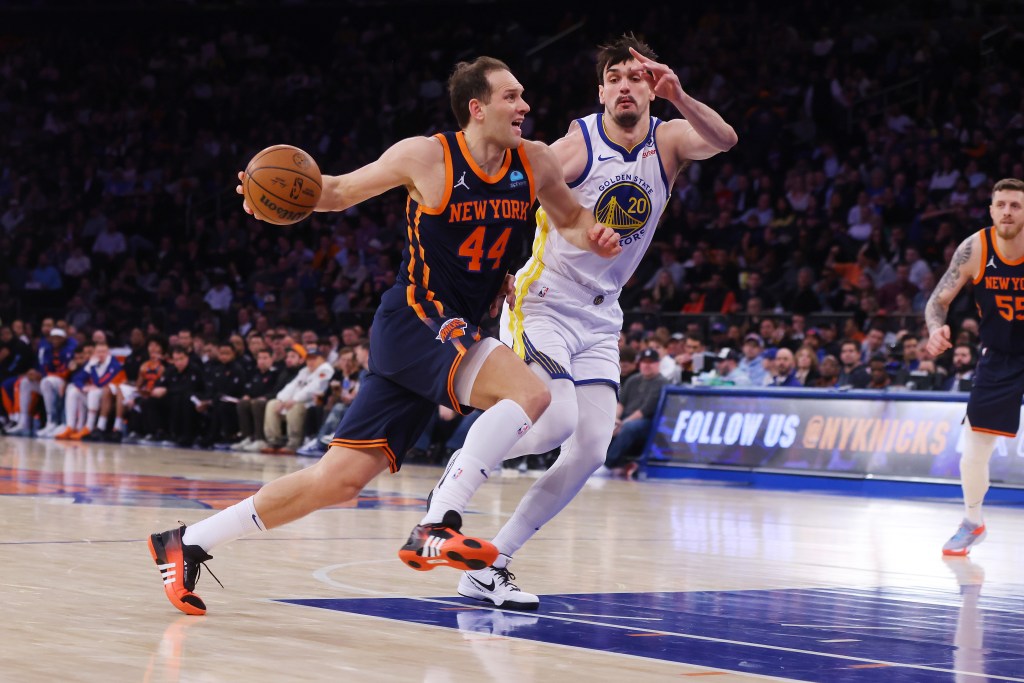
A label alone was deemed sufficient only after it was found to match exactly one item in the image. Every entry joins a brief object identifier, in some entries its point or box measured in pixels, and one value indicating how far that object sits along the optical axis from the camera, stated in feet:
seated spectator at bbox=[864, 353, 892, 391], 48.06
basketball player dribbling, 17.28
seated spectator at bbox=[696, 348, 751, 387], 52.70
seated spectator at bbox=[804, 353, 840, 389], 50.24
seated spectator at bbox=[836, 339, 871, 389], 49.34
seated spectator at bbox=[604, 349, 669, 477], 52.80
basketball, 17.33
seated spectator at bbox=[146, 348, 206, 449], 66.85
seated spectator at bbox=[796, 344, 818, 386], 51.11
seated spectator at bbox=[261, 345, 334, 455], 61.16
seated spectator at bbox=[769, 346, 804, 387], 51.44
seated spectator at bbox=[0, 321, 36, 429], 74.49
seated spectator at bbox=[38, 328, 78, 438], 71.77
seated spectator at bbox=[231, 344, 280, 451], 63.52
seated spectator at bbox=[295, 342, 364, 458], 58.29
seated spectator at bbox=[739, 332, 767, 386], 52.85
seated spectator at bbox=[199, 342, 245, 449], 65.26
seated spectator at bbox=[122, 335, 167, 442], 68.33
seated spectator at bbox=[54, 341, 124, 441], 69.72
